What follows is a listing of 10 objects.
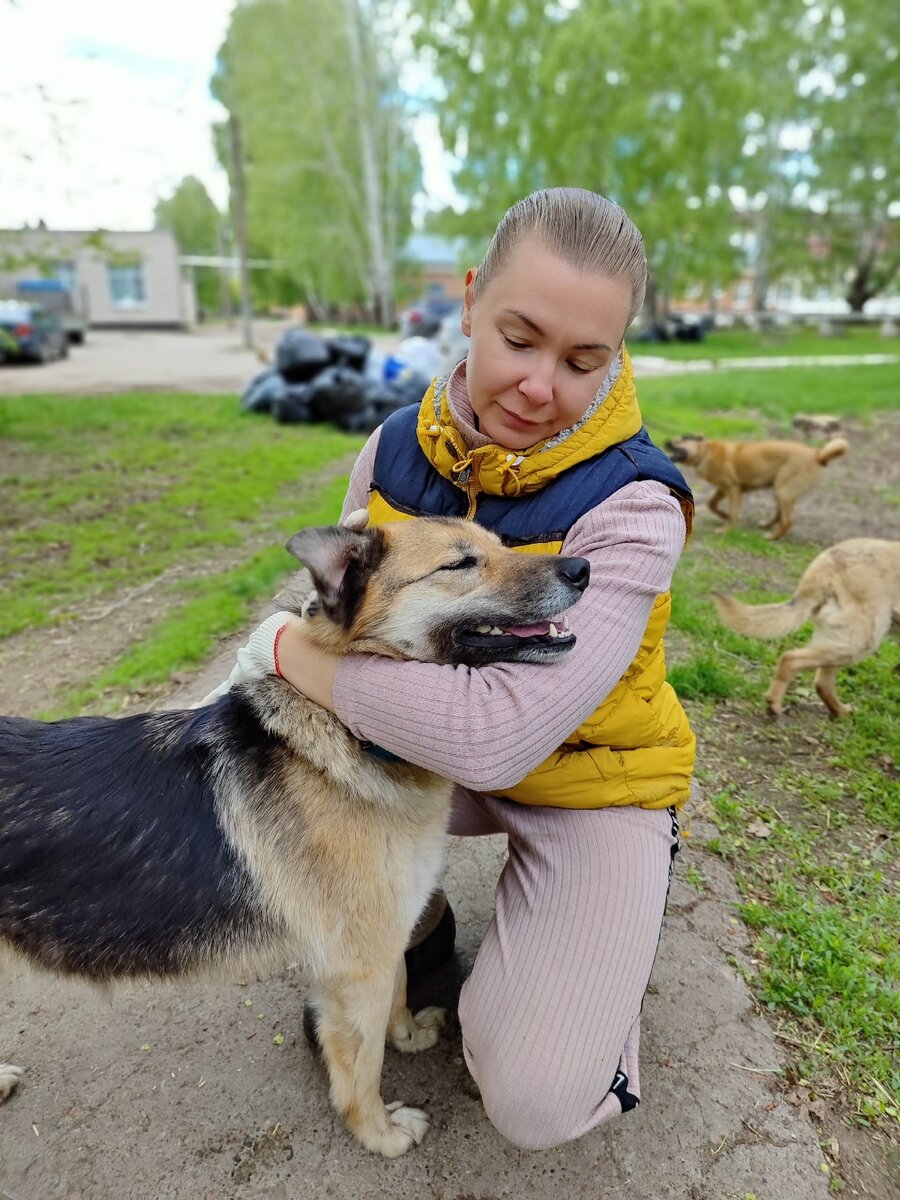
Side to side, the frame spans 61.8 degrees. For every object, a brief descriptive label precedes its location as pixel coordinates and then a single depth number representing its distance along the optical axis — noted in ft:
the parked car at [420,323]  55.16
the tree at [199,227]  166.91
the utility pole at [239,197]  69.21
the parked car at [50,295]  101.55
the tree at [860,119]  90.07
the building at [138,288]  118.21
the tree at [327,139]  91.86
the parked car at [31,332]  60.23
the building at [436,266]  200.13
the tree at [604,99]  72.13
